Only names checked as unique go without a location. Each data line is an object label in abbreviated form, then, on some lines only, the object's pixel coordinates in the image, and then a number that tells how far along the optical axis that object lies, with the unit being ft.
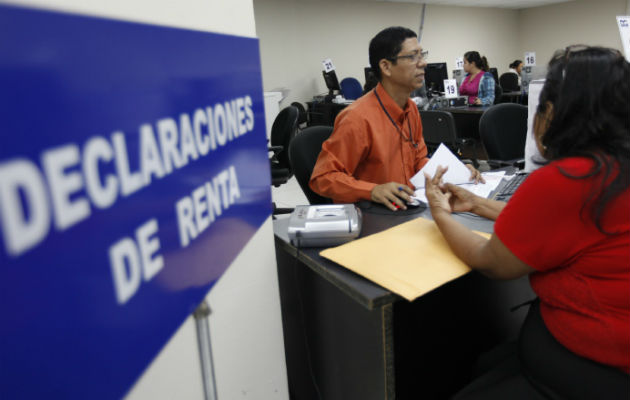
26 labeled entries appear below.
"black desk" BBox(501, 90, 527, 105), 21.52
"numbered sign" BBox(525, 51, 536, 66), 23.42
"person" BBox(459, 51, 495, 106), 16.46
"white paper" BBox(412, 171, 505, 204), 4.71
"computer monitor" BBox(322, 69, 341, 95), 21.81
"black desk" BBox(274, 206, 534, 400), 3.30
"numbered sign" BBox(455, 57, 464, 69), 20.17
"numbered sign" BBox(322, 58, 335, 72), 21.34
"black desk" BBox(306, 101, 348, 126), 21.91
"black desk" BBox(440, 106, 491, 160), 14.77
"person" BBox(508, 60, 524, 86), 27.07
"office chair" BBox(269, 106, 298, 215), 10.46
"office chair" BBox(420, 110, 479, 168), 10.33
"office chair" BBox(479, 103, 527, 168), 7.93
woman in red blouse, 2.46
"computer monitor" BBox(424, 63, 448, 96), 17.43
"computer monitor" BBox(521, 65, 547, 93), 19.86
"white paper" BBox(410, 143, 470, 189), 5.06
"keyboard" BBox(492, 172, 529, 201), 4.62
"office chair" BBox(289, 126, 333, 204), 5.83
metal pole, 2.23
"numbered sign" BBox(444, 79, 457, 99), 15.67
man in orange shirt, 5.27
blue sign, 1.13
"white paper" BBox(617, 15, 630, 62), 7.25
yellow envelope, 2.85
